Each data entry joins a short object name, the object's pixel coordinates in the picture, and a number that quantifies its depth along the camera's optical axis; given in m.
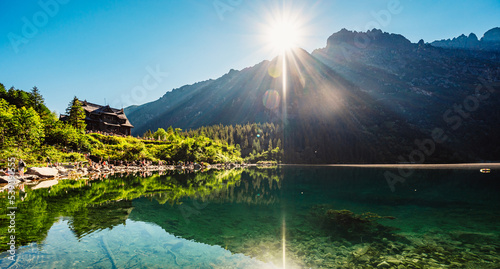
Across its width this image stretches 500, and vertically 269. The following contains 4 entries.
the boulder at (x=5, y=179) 29.58
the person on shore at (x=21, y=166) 33.62
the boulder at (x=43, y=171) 36.00
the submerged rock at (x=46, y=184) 28.38
